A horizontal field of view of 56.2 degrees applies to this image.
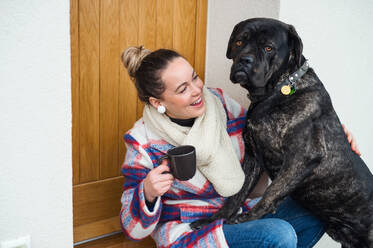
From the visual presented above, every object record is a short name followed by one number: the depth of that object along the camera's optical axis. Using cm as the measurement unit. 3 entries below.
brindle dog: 160
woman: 166
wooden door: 201
